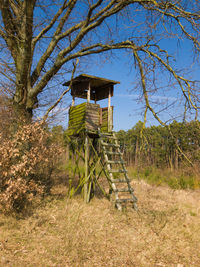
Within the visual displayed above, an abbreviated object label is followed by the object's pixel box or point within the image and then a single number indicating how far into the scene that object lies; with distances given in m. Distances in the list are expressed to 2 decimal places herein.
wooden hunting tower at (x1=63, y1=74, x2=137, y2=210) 9.09
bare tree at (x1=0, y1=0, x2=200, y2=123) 6.27
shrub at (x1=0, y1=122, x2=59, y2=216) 5.99
